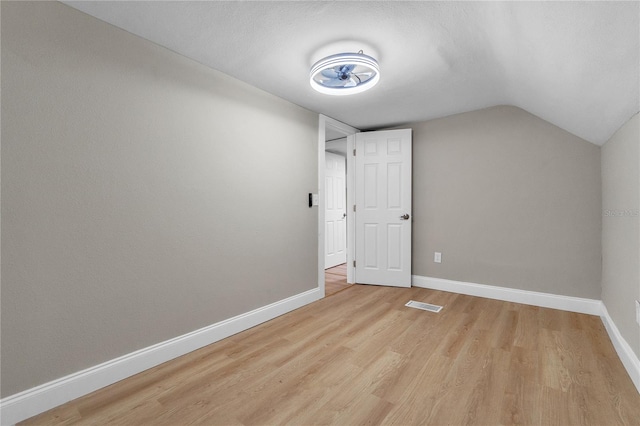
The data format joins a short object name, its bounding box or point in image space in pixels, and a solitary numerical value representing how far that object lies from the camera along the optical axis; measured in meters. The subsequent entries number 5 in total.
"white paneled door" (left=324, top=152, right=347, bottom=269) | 5.39
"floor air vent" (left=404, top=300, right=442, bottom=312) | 3.04
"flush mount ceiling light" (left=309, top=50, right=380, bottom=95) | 2.02
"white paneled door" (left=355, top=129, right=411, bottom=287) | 3.87
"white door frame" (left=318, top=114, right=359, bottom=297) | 3.44
